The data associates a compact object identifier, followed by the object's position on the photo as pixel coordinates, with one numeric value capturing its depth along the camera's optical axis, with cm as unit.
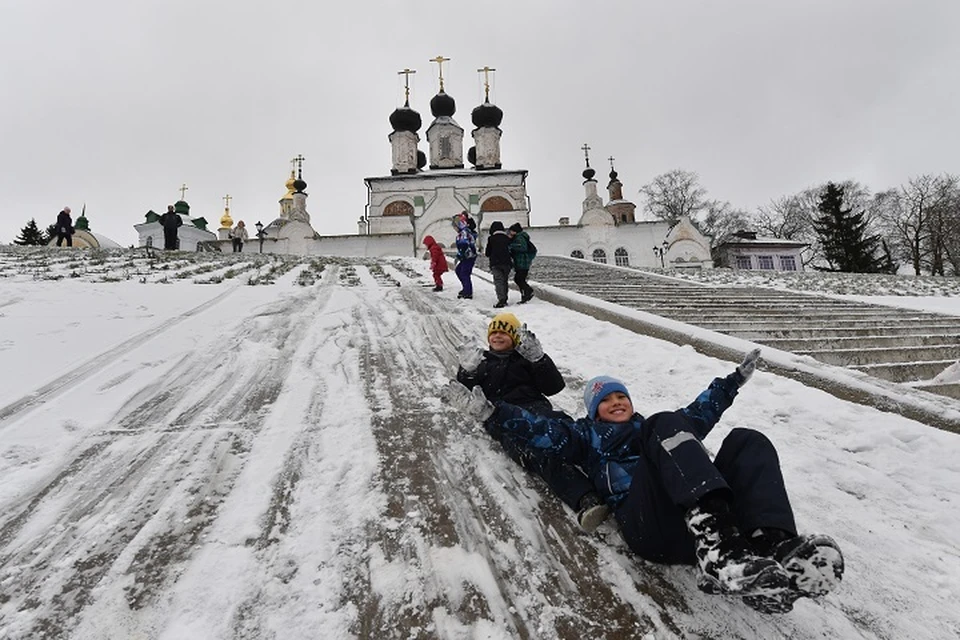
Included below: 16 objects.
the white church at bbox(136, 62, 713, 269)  3503
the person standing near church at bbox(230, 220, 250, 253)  4838
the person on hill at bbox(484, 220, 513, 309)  822
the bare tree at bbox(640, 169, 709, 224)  5144
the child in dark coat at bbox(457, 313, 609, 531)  338
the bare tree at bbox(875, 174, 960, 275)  3544
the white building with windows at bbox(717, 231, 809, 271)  4250
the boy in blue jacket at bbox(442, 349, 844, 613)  154
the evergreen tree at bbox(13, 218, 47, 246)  5691
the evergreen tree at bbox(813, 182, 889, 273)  4106
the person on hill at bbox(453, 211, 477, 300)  879
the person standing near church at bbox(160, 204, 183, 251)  1955
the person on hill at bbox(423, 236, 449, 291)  941
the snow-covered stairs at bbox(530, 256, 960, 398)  500
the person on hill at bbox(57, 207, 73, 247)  1878
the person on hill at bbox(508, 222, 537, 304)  844
